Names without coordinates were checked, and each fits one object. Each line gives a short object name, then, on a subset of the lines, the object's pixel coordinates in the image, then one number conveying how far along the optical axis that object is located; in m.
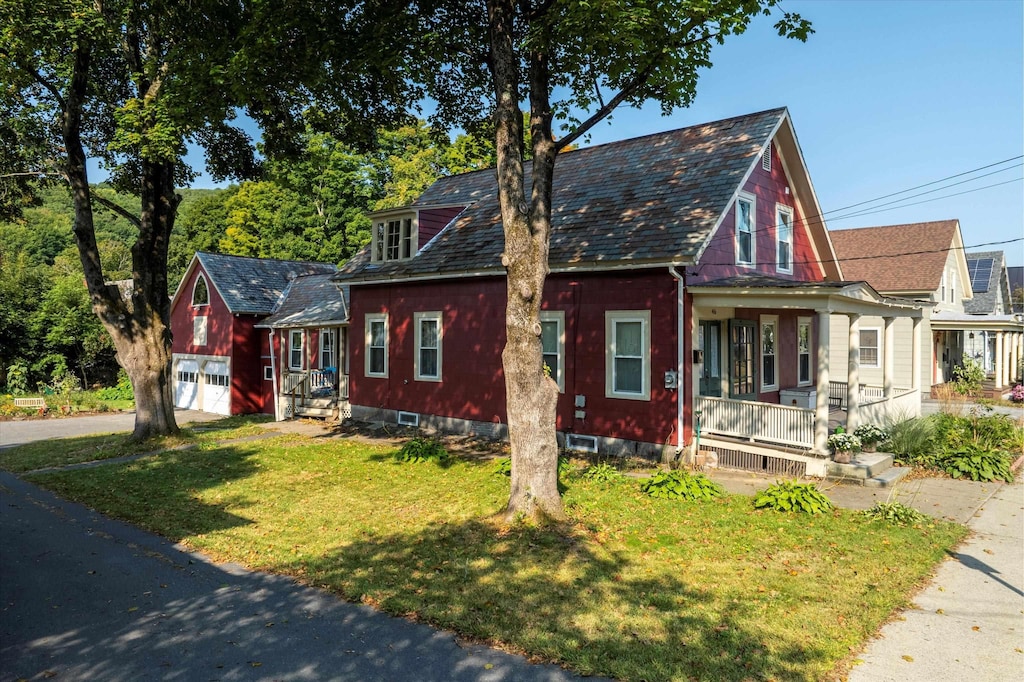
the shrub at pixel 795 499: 9.71
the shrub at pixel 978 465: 12.22
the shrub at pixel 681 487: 10.60
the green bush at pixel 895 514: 9.21
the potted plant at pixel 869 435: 13.02
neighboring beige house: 24.92
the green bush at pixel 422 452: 14.09
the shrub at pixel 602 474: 11.70
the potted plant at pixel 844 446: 11.83
